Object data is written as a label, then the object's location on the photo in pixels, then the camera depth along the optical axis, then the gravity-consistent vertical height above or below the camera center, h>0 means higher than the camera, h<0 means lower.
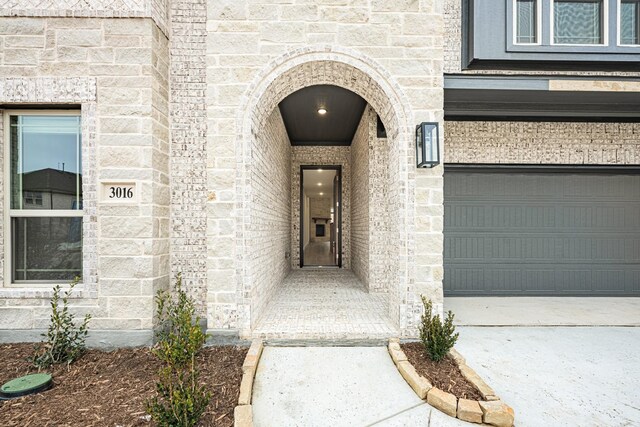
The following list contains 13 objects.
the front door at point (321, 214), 7.39 +0.01
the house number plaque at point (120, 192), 3.05 +0.23
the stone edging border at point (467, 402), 2.06 -1.36
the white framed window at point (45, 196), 3.13 +0.20
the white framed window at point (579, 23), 3.62 +2.33
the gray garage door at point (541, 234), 4.98 -0.33
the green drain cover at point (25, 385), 2.28 -1.35
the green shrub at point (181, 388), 1.83 -1.15
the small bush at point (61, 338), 2.73 -1.18
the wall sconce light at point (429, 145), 3.01 +0.71
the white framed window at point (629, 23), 3.68 +2.37
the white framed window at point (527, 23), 3.57 +2.29
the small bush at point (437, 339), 2.71 -1.14
